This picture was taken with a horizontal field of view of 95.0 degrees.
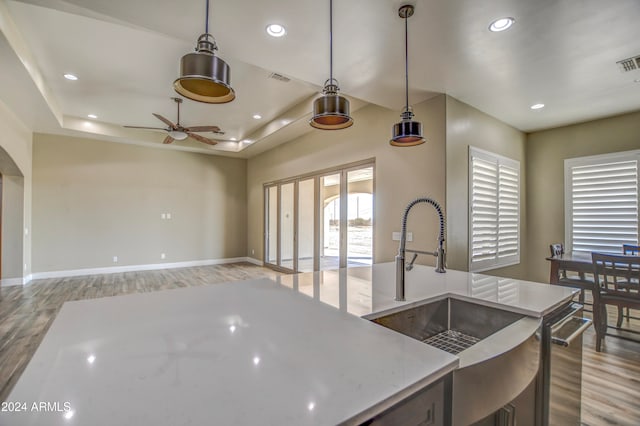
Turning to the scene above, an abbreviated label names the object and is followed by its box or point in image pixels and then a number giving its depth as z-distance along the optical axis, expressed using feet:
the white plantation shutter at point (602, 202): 13.19
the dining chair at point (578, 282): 11.28
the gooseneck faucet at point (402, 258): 4.91
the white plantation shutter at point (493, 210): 12.84
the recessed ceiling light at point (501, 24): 7.37
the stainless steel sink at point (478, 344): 2.98
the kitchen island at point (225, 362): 2.05
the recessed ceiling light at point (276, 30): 7.61
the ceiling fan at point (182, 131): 16.01
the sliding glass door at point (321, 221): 15.76
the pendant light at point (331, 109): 5.68
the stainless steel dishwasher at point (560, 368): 4.45
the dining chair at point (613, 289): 9.12
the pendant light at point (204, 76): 4.24
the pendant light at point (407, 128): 6.94
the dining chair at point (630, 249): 11.87
